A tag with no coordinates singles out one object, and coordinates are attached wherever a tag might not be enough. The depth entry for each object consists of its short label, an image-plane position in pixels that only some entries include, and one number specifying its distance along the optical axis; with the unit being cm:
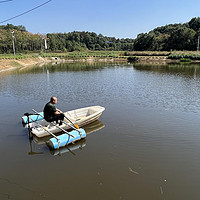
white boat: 939
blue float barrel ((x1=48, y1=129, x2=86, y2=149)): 820
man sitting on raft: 925
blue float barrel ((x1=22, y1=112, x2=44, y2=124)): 1094
